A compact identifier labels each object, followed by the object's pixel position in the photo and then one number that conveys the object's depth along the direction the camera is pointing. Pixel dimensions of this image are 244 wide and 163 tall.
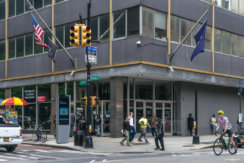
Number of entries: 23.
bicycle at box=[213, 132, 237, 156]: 17.29
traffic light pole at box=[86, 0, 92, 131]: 21.64
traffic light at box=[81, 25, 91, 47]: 19.28
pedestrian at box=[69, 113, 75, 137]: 28.23
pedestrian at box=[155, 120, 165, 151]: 20.47
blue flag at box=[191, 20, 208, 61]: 26.33
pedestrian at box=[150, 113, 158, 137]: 25.79
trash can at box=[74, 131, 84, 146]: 22.53
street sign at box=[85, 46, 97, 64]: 22.19
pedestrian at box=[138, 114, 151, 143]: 23.92
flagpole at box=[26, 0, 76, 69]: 28.88
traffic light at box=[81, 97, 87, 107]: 22.17
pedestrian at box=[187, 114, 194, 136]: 30.88
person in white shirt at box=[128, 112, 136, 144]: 22.91
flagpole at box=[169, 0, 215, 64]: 27.09
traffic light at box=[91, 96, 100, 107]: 22.11
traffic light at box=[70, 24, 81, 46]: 19.12
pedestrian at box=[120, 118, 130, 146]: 22.31
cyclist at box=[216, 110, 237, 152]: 17.73
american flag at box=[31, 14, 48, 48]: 28.91
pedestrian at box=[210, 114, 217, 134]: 33.00
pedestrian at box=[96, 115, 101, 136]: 28.52
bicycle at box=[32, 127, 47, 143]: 25.37
